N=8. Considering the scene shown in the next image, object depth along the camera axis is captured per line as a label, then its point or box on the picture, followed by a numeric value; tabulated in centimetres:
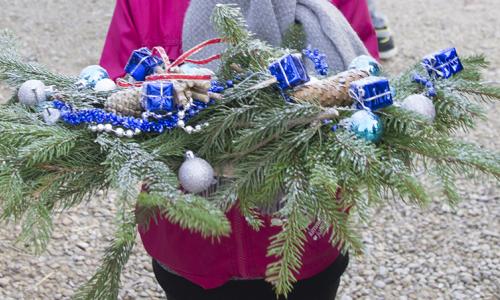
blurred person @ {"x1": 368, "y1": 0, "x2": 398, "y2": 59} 436
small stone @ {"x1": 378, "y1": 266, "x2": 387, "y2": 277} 271
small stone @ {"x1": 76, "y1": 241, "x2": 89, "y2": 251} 281
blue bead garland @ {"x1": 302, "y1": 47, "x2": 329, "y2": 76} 128
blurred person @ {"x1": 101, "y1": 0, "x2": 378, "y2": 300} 144
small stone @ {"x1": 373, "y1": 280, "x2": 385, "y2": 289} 265
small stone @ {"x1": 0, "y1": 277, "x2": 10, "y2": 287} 258
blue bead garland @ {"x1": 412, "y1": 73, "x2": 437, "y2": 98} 123
